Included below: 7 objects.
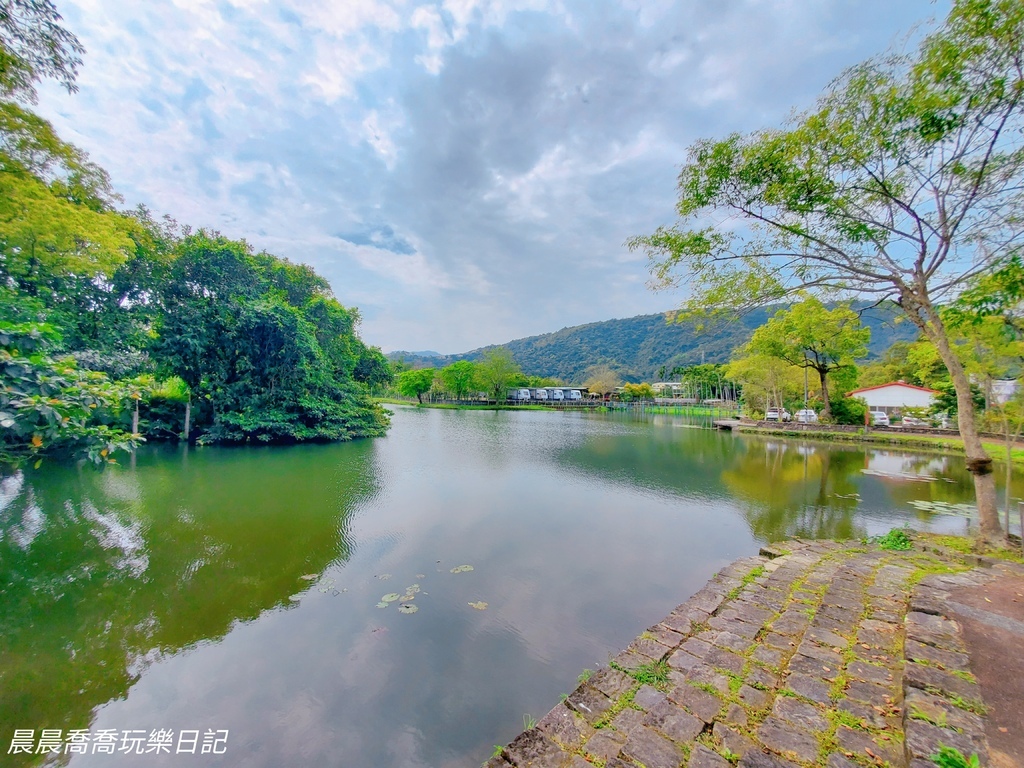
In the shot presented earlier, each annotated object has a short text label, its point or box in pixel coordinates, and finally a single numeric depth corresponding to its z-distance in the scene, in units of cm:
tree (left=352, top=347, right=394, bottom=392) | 2267
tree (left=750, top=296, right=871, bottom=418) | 1499
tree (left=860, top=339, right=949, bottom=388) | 1825
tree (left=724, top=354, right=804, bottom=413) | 2514
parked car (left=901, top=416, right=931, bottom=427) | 2067
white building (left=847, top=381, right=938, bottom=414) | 2922
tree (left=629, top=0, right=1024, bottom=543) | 422
